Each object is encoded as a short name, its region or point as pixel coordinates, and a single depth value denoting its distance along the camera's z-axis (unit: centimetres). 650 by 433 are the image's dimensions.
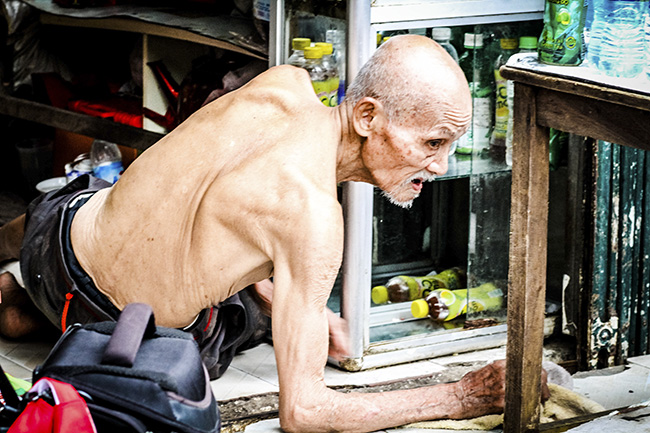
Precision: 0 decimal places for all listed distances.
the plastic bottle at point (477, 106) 330
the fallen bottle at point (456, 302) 340
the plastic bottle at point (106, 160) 409
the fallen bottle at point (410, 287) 348
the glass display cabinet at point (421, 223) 301
